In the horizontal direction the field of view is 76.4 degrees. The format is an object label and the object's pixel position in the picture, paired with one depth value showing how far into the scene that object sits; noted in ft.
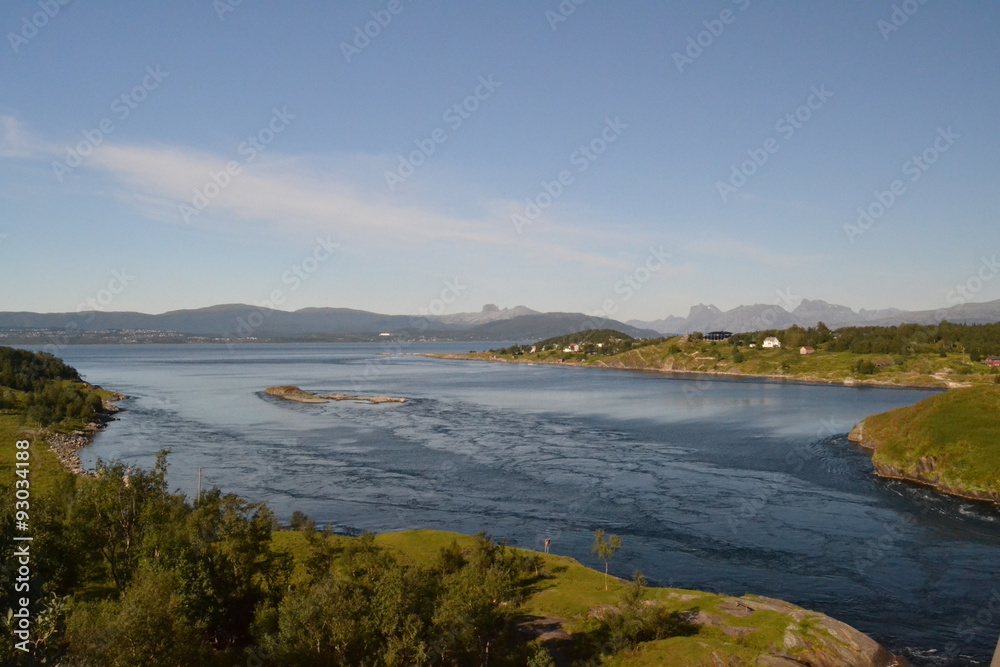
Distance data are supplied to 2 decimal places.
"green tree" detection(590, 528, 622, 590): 121.56
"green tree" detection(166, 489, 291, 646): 100.94
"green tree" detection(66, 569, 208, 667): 71.51
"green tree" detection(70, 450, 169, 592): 115.03
